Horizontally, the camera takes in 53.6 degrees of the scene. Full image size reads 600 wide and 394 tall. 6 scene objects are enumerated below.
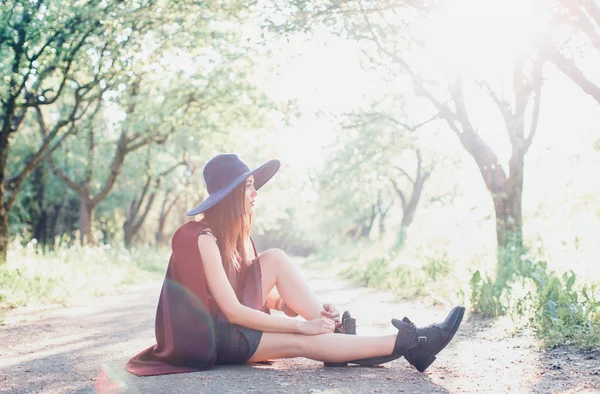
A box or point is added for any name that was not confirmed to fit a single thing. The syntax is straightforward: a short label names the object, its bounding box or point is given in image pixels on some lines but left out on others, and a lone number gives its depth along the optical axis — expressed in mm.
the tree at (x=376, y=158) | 14664
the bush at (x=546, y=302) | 4797
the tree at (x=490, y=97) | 9891
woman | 3898
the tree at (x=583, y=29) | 5672
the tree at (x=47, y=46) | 8250
